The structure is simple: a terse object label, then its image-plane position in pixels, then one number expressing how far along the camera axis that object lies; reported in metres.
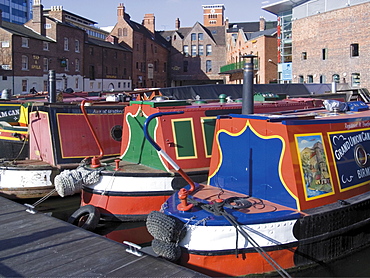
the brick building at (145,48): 52.97
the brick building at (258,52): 41.47
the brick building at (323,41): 31.36
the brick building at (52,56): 33.75
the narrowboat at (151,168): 9.27
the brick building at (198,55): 60.38
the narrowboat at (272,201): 6.23
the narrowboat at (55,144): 11.45
